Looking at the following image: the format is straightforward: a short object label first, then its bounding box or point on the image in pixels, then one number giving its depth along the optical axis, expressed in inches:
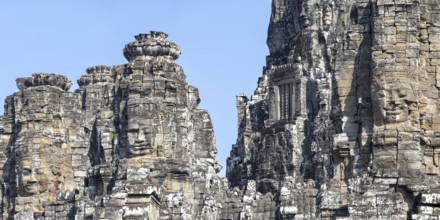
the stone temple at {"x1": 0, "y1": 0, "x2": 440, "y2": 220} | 2402.8
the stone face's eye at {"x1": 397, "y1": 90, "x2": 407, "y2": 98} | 2400.5
